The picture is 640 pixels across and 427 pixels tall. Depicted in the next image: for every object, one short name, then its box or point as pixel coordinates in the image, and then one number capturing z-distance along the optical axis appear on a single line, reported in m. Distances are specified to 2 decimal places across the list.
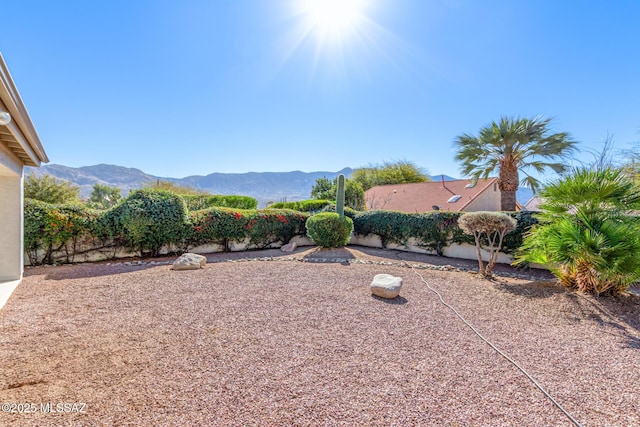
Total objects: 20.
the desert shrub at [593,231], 4.53
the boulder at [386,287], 4.91
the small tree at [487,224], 6.70
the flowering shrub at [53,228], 6.92
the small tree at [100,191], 27.77
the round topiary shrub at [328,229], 10.02
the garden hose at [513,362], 2.14
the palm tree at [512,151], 11.18
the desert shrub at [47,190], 16.66
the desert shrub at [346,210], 12.31
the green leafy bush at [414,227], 10.16
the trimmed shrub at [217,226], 9.22
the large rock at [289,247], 10.38
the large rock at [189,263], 6.88
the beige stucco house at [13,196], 4.59
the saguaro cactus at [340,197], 10.95
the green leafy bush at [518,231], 8.62
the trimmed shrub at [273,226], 10.39
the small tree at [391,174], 28.16
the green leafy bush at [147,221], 7.90
